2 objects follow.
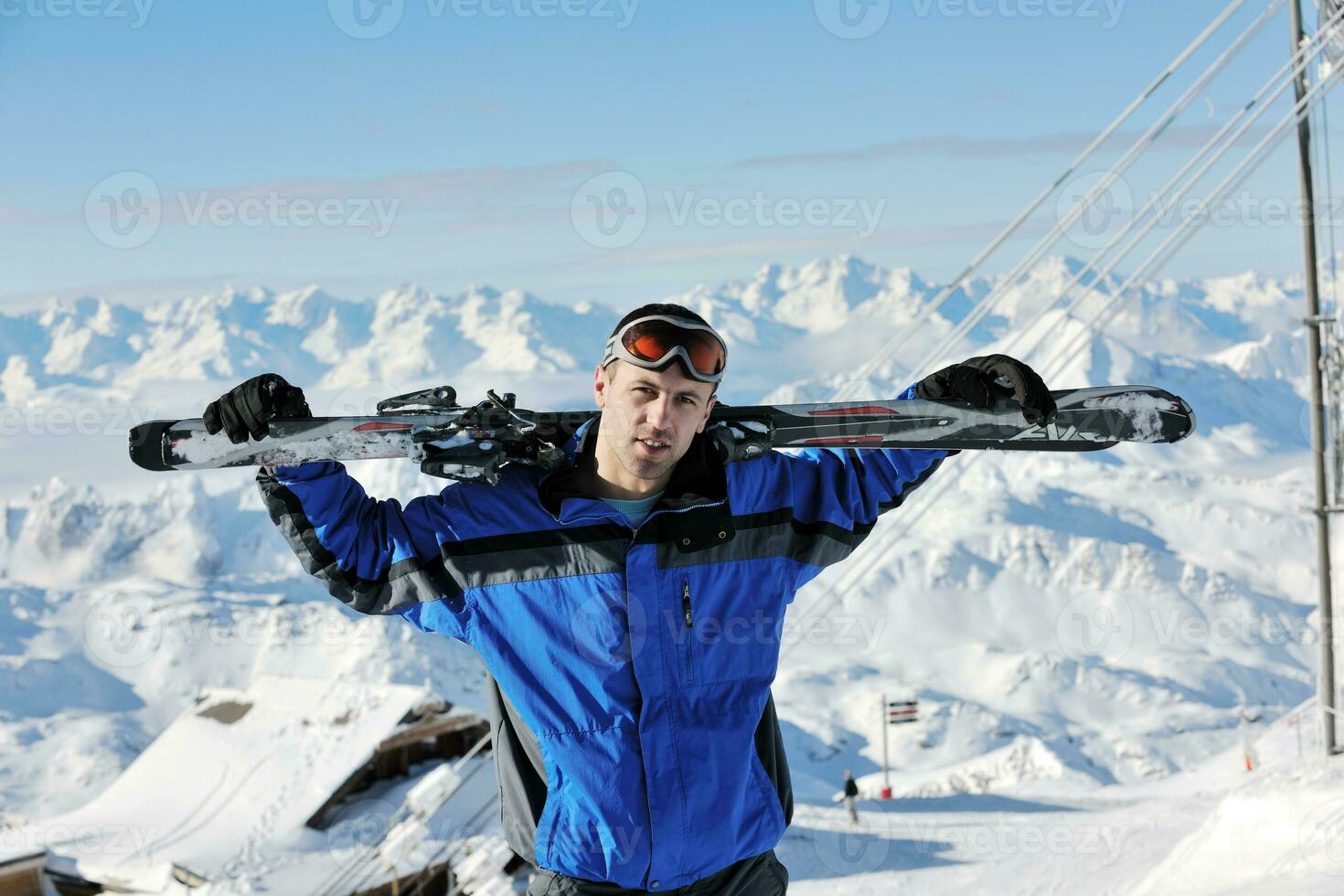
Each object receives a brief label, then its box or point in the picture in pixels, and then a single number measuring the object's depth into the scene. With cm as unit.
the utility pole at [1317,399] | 1268
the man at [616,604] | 367
